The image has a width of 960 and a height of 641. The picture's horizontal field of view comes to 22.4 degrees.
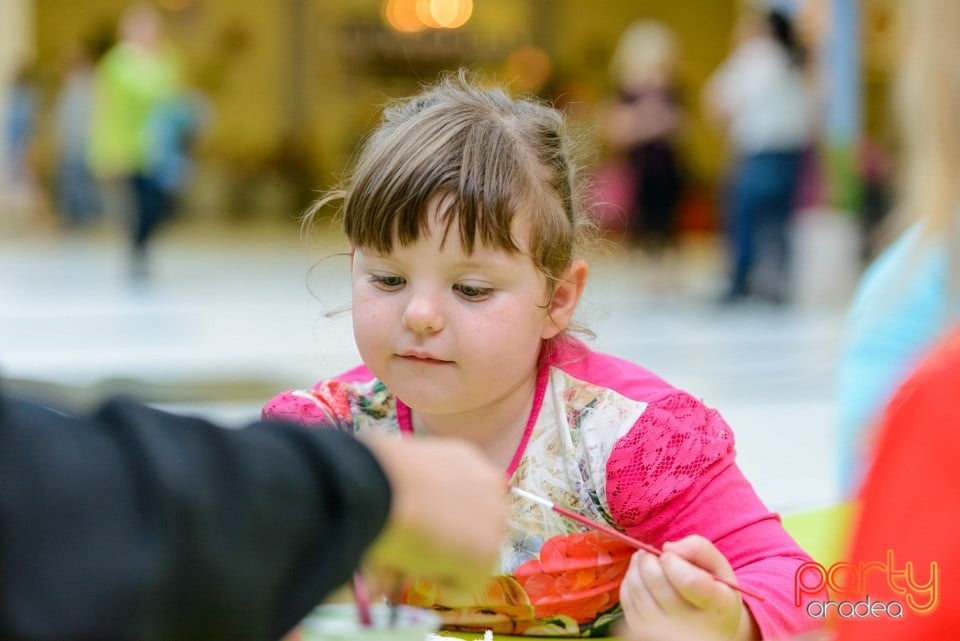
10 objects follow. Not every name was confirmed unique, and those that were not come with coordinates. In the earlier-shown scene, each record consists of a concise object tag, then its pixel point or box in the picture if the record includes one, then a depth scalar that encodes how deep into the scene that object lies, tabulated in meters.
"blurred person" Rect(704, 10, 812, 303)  13.34
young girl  2.80
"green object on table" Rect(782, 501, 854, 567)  3.42
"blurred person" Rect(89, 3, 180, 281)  15.24
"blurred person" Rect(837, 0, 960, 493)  1.57
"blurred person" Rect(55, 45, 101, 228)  24.33
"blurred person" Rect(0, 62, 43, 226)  23.95
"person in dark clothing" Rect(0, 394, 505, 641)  1.25
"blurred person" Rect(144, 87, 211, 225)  15.37
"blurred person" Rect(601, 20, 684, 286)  14.79
